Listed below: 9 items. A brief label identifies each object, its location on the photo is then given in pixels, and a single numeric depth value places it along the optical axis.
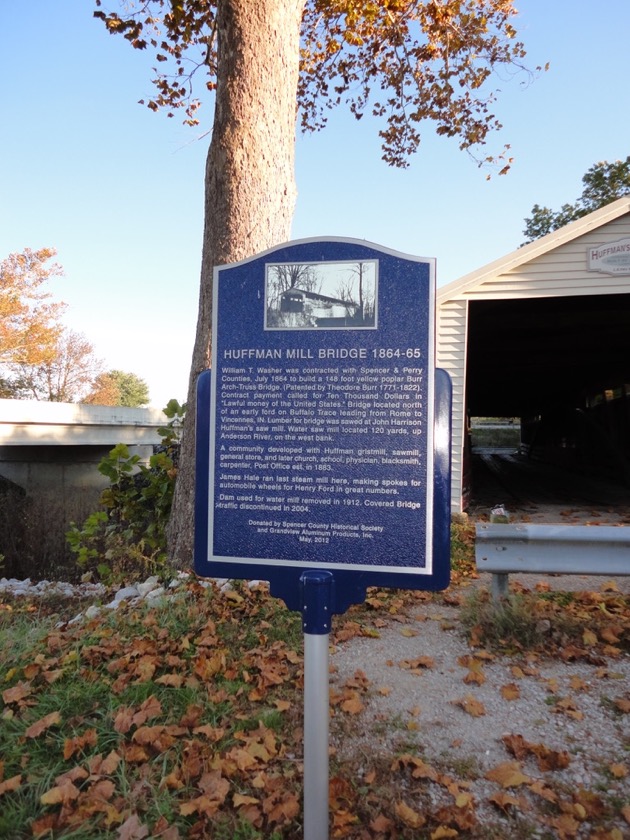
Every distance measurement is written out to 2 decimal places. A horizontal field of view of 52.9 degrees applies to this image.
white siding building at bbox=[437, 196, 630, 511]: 10.08
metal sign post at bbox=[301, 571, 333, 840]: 2.44
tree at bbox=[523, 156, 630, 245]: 31.47
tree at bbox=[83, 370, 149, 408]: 79.38
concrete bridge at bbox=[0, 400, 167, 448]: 18.53
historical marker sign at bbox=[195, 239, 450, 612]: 2.54
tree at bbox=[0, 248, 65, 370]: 33.41
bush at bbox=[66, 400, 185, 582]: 6.96
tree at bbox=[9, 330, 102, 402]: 46.91
